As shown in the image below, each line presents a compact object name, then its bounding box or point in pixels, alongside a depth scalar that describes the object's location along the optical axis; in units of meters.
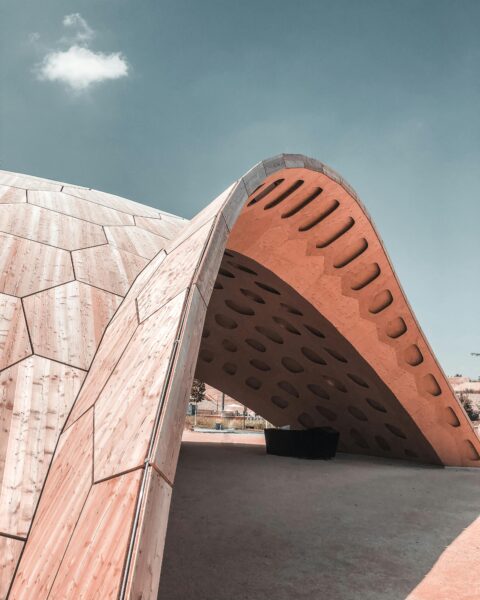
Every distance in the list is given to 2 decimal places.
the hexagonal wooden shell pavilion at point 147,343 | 2.23
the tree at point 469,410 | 38.37
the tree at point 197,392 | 33.28
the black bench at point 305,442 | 12.68
